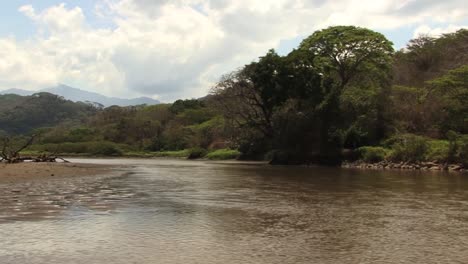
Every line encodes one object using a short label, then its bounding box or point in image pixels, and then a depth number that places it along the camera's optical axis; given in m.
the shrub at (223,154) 81.81
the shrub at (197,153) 91.06
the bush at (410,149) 48.16
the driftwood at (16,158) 40.59
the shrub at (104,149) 107.81
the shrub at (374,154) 52.38
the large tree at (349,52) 61.94
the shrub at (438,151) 45.50
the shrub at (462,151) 43.12
